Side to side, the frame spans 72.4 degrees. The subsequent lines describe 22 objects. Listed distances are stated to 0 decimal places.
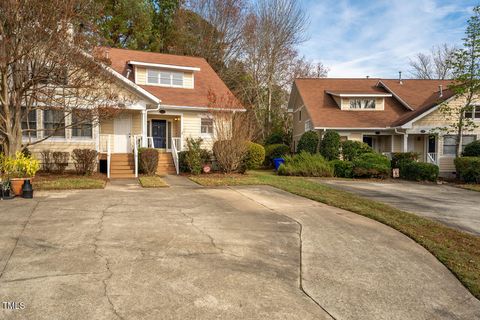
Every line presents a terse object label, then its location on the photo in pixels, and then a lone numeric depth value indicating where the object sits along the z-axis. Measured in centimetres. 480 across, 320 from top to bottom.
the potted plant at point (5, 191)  861
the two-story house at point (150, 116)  1530
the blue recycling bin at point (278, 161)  2123
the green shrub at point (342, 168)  1833
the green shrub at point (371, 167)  1789
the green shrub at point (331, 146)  2069
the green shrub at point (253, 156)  1642
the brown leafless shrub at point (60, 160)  1441
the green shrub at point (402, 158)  1912
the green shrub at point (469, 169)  1672
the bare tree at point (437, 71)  4209
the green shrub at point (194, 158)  1580
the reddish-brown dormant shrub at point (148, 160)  1512
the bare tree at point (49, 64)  1002
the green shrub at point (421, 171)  1736
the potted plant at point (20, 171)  898
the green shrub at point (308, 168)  1819
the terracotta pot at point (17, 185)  892
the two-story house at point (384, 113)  2131
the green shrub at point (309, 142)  2202
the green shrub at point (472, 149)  1894
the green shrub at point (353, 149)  2014
